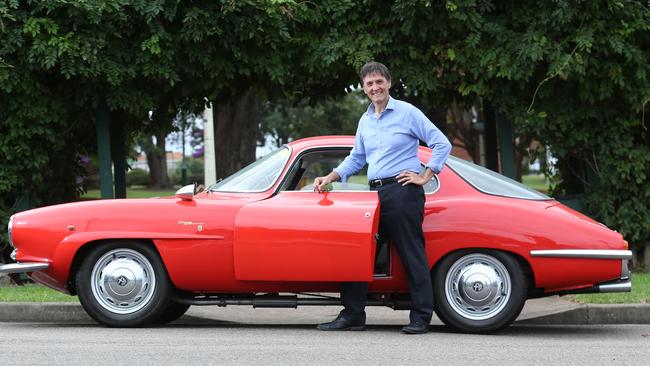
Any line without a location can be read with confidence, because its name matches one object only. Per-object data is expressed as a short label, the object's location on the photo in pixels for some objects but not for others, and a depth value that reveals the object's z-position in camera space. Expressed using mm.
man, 10738
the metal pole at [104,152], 17469
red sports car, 10738
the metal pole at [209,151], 28814
